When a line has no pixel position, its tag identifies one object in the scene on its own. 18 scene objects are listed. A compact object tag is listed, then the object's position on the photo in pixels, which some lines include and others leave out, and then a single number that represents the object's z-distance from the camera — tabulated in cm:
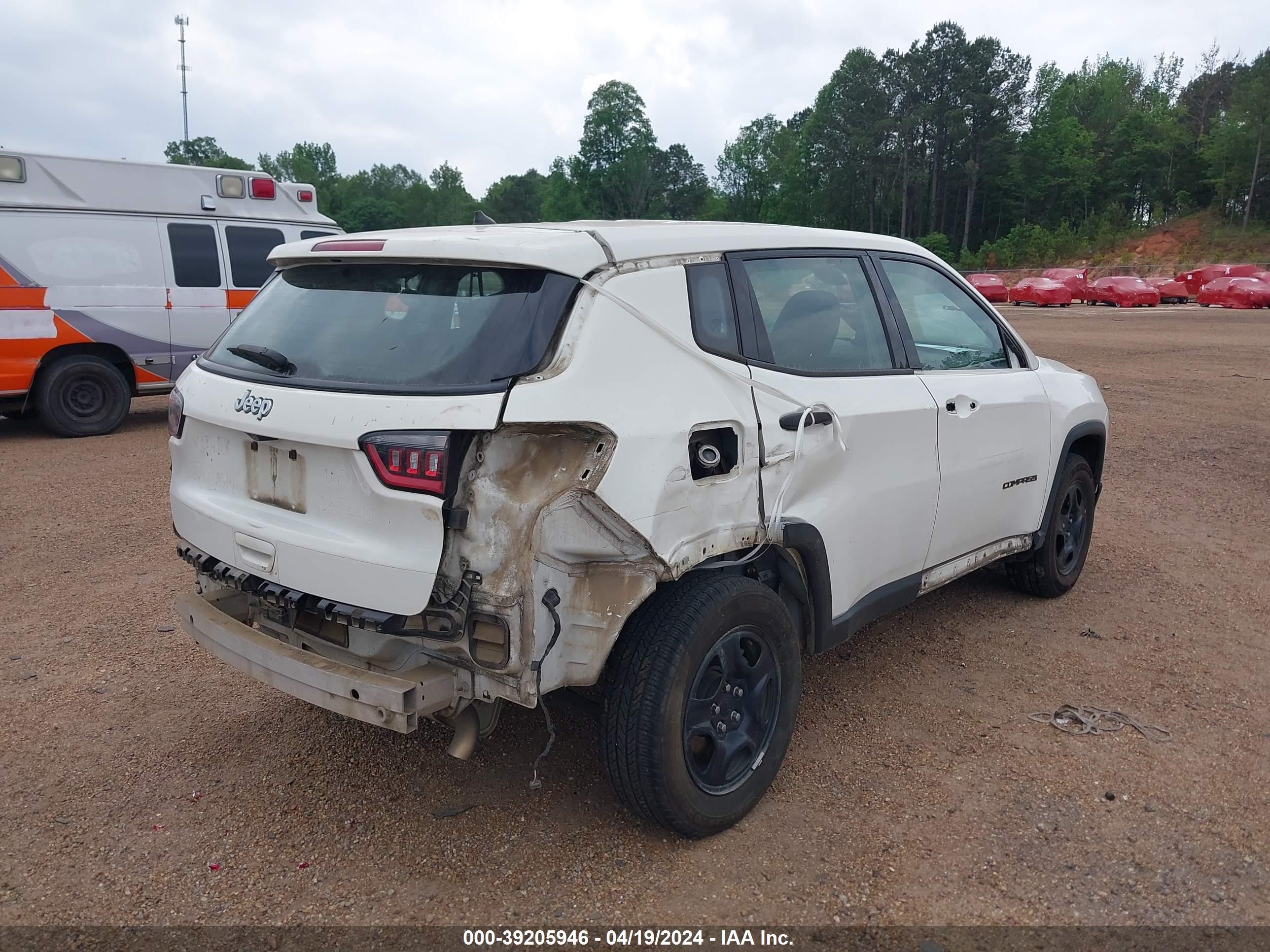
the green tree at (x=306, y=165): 10806
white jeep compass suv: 255
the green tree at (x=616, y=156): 8212
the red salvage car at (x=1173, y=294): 3488
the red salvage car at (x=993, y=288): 3628
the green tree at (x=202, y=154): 9250
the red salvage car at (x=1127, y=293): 3344
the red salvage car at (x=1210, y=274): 3516
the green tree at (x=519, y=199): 10662
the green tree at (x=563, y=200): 8519
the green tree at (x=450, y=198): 10438
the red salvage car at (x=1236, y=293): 3061
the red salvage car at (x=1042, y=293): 3425
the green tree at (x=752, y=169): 9475
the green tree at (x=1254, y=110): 6159
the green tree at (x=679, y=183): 8394
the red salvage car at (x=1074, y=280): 3544
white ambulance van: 877
